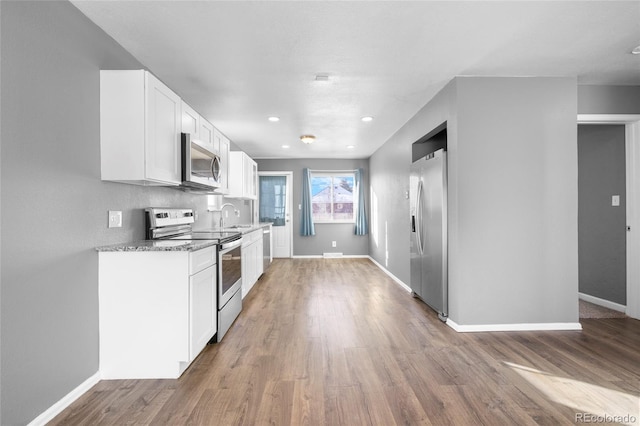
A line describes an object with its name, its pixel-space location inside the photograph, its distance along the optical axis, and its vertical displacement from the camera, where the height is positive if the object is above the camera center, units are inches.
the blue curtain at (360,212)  301.9 +1.6
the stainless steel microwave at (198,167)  109.0 +18.3
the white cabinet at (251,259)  161.9 -25.3
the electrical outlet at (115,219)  89.6 -0.9
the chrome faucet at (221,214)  179.1 +0.6
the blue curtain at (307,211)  301.6 +3.1
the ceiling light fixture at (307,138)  209.0 +50.0
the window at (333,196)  311.0 +17.7
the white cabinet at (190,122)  112.5 +34.8
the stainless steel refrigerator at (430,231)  131.1 -7.9
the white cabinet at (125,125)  85.9 +24.5
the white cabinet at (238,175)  205.7 +26.1
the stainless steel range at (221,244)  110.4 -11.1
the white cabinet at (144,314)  84.7 -26.2
